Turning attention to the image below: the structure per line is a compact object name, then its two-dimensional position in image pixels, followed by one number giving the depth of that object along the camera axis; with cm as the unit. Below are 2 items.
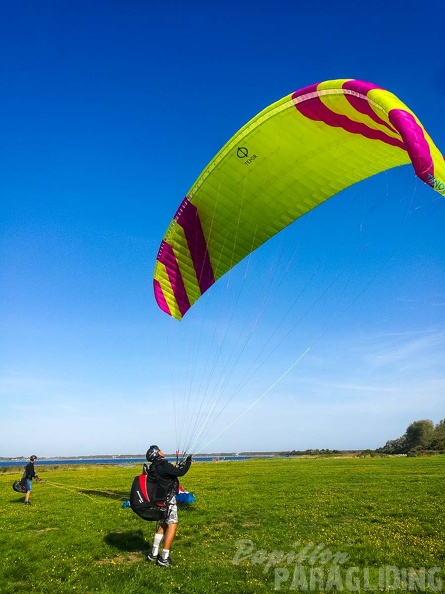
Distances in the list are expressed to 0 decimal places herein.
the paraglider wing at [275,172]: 757
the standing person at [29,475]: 1404
